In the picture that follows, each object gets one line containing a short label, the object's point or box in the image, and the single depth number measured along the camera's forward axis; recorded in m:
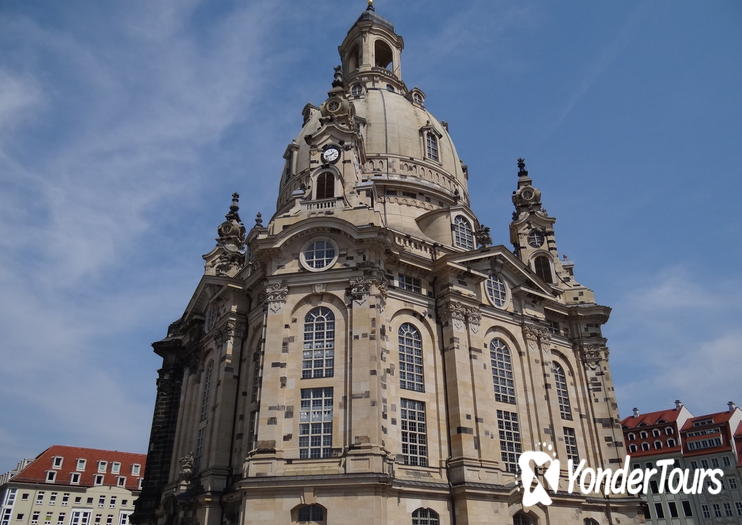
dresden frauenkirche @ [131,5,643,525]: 30.27
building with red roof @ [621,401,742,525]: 61.88
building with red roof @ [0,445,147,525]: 69.81
